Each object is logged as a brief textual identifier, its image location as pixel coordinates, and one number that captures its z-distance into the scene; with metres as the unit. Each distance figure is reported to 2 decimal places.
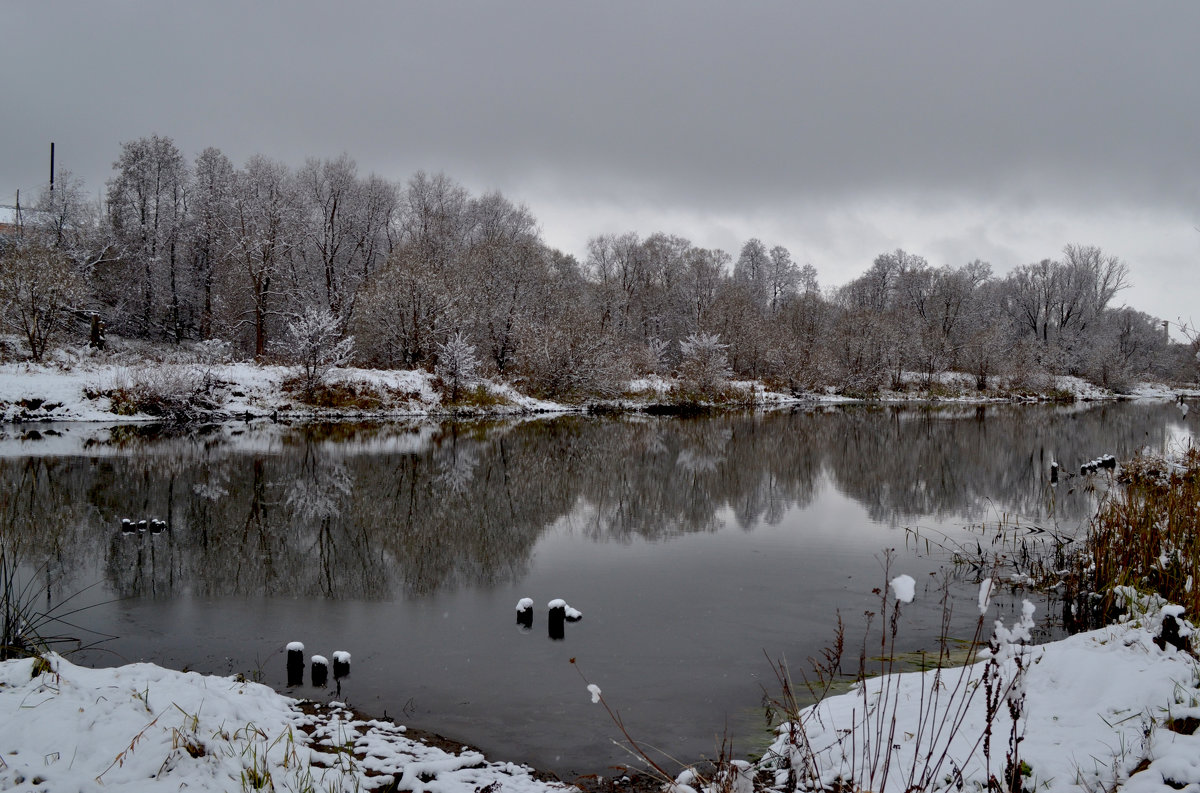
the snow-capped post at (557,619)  7.16
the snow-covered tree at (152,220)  40.84
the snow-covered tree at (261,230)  35.56
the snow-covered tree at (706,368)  42.88
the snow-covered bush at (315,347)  30.22
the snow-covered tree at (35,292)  27.36
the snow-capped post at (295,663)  5.82
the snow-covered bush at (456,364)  33.19
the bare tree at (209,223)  38.94
